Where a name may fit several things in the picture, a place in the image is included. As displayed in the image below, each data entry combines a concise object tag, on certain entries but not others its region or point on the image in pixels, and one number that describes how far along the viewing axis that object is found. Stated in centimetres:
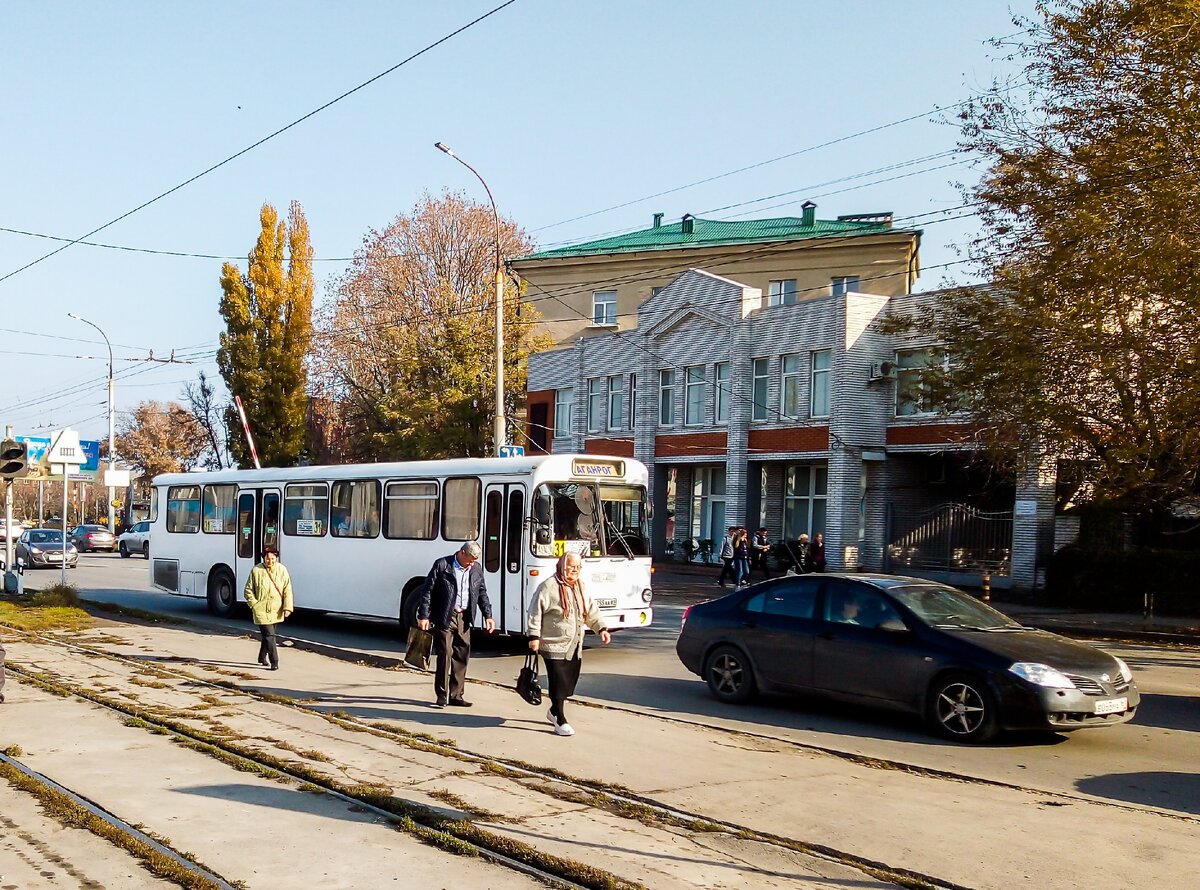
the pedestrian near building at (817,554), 3073
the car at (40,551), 4006
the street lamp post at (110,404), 5508
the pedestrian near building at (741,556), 3203
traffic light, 2241
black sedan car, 1034
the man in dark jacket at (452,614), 1204
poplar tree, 5372
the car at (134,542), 5341
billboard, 2517
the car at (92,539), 5903
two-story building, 3438
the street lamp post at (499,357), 2725
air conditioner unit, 3581
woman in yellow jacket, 1471
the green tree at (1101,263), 1781
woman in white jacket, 1045
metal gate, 3281
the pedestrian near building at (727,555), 3275
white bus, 1639
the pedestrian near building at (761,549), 3353
